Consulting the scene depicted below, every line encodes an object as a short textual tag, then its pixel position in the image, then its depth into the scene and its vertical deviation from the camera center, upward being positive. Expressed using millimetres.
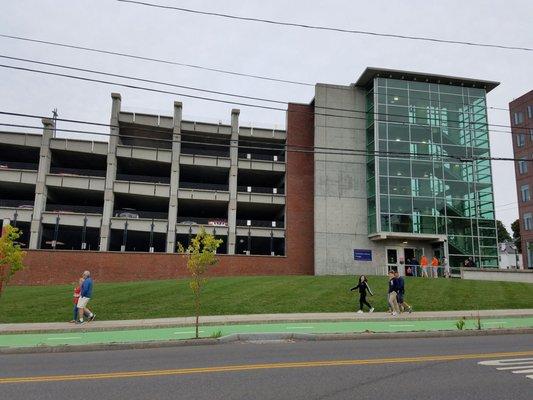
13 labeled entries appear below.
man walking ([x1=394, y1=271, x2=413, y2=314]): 16359 -808
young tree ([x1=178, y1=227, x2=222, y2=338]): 13352 +339
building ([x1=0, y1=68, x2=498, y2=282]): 33656 +6368
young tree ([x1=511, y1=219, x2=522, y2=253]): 81875 +7492
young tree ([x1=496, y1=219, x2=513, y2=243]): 85050 +7465
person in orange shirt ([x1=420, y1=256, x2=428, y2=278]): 28075 +243
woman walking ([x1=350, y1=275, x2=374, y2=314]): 16672 -734
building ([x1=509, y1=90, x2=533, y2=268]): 52625 +12267
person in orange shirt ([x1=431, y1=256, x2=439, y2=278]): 28778 +412
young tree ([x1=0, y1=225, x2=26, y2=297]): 15656 +465
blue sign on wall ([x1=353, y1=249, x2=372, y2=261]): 34719 +1194
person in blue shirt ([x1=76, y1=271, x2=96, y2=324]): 14742 -956
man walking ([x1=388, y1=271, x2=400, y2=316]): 16297 -896
